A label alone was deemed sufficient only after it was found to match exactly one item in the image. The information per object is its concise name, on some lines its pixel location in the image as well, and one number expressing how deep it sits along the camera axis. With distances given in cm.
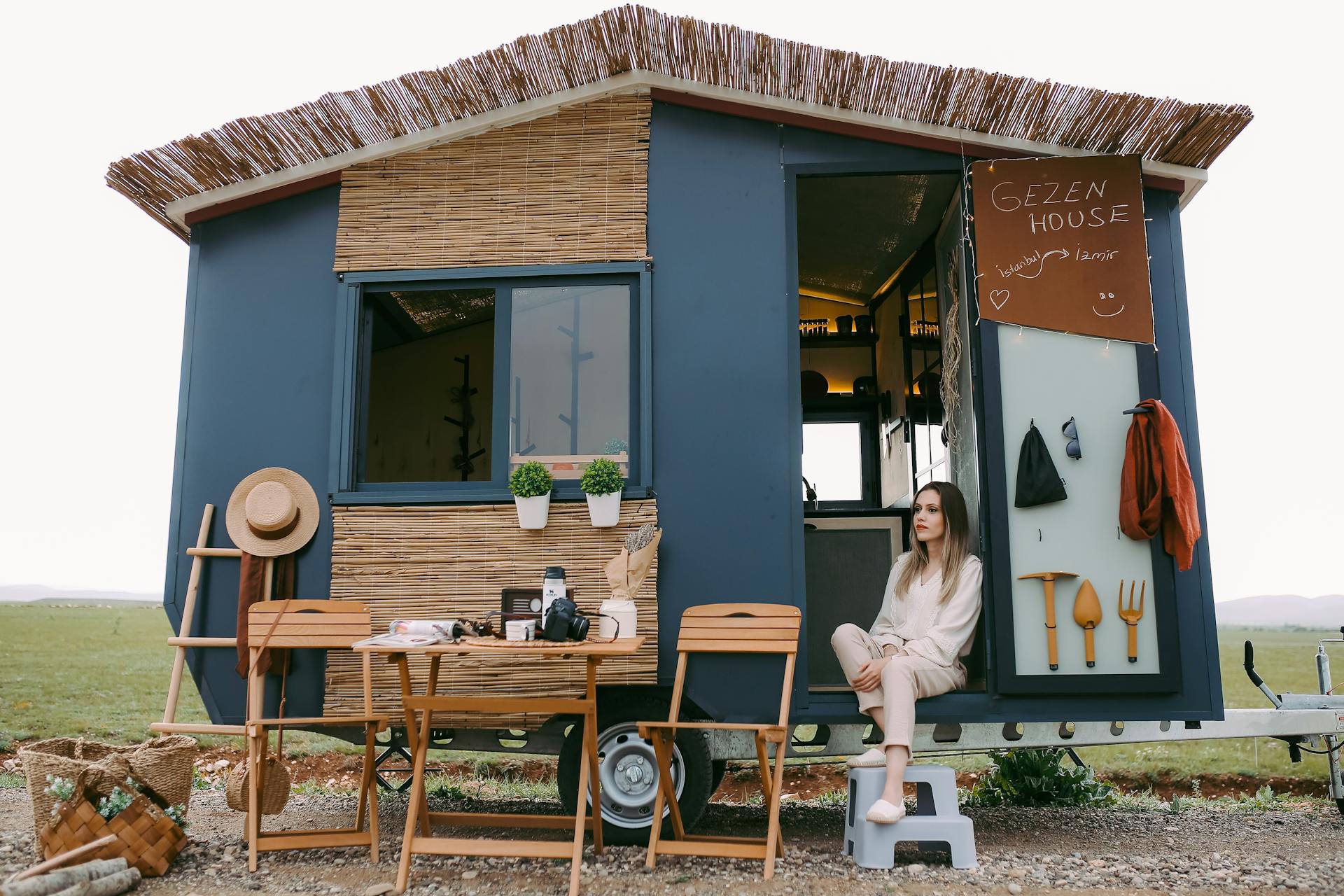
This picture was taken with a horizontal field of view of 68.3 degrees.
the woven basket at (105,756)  346
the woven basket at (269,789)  387
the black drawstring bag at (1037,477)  411
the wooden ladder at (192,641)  411
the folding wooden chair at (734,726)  349
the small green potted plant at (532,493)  420
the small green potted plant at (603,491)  417
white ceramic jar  377
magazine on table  349
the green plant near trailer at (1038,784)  601
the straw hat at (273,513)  432
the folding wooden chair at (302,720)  366
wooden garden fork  407
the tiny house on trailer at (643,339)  415
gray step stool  362
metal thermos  370
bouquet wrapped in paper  407
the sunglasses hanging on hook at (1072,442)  416
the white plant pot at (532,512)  423
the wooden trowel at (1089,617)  406
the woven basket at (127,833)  337
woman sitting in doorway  375
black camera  347
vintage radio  369
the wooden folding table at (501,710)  324
